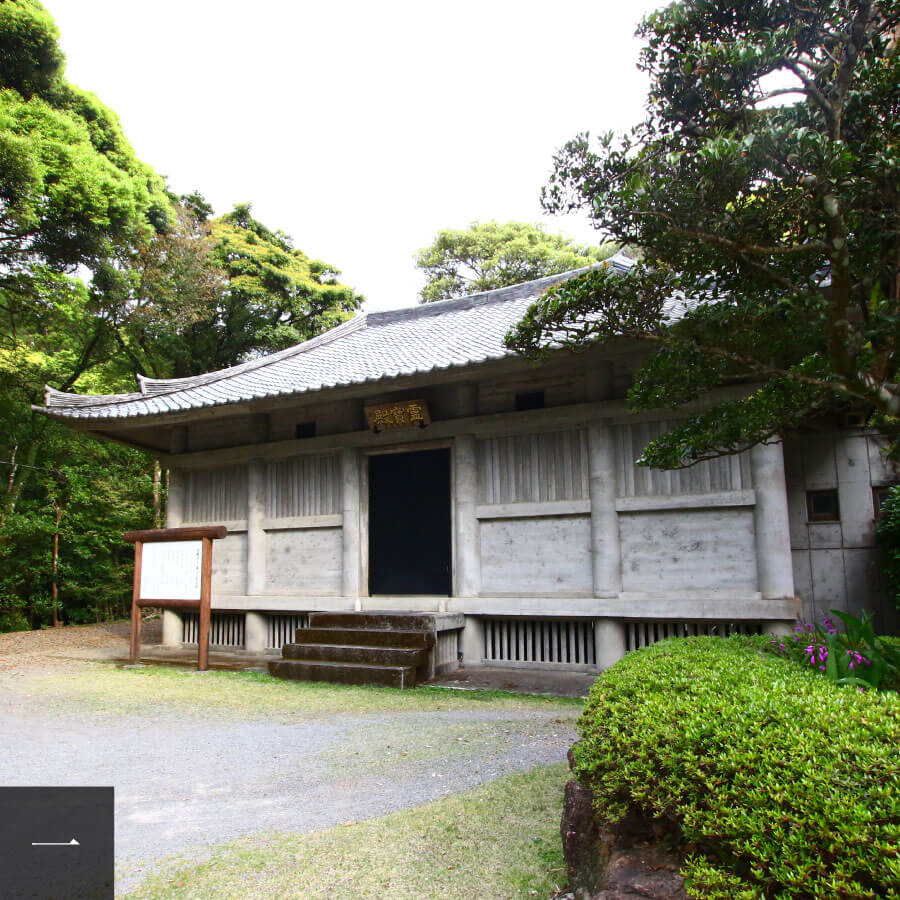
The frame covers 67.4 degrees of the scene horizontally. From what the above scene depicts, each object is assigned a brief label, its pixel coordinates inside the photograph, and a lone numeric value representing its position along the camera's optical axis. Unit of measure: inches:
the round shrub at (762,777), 67.6
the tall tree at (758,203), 138.7
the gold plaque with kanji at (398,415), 372.8
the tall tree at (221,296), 742.5
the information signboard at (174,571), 373.1
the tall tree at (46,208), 522.6
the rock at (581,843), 98.8
